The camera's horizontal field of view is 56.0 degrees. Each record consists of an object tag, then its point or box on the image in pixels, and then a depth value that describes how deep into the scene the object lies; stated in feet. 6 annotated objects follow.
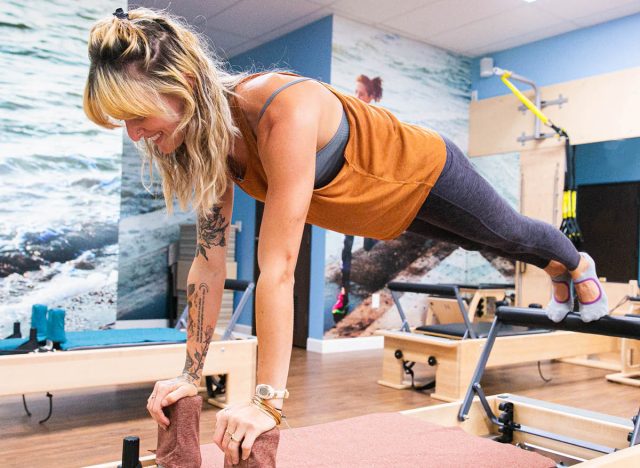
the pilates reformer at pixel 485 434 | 5.67
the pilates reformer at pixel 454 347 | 12.28
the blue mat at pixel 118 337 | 10.01
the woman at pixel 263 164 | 3.36
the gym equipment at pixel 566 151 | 16.87
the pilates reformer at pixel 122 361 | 9.03
